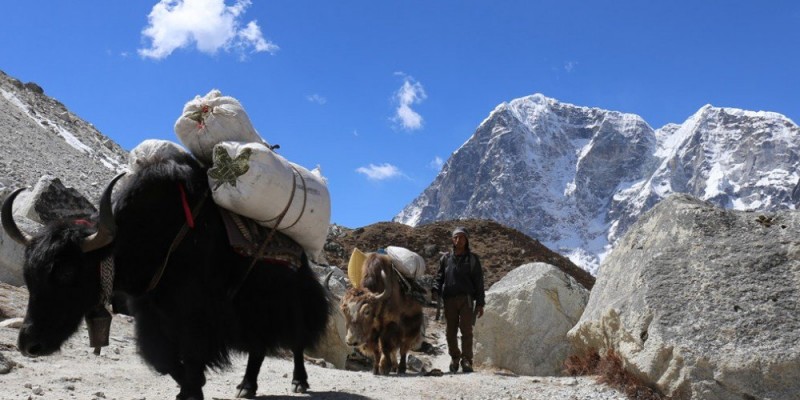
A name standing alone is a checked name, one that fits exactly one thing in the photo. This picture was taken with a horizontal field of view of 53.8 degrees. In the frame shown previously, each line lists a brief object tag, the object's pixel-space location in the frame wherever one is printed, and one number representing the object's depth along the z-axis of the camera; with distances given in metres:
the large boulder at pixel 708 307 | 4.62
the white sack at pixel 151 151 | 4.71
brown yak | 8.66
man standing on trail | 8.45
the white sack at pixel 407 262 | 9.10
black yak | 3.90
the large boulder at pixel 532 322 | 9.66
